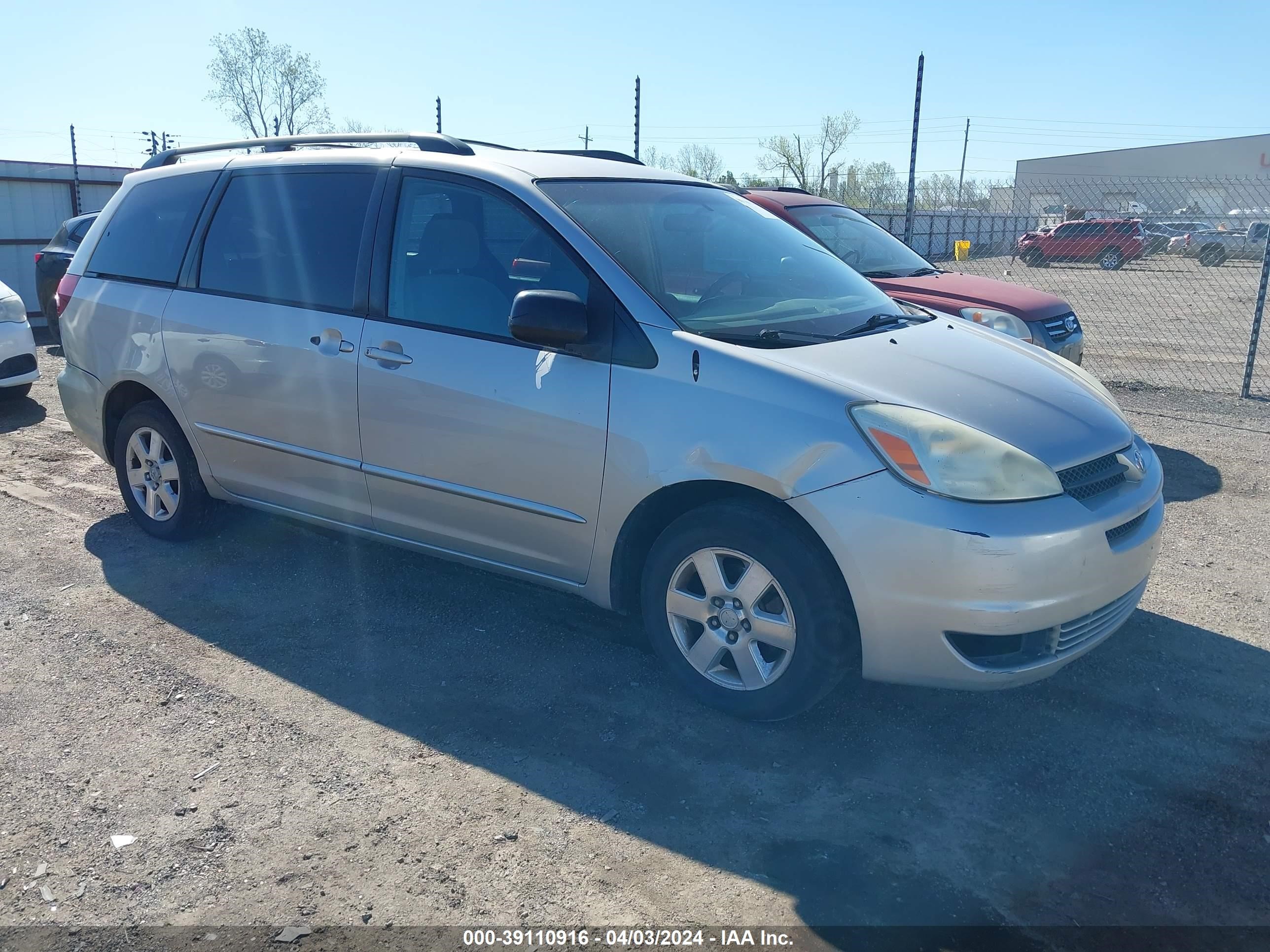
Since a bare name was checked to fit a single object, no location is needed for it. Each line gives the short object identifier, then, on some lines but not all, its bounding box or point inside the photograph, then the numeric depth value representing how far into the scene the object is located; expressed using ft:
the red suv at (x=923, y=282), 24.02
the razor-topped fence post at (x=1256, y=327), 28.48
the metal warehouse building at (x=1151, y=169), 153.58
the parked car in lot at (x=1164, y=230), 85.64
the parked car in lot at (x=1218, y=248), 97.19
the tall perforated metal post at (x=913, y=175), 32.83
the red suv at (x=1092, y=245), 89.51
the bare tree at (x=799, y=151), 148.15
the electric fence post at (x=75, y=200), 47.65
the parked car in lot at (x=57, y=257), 37.09
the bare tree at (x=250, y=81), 164.96
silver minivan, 10.47
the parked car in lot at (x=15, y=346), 27.14
